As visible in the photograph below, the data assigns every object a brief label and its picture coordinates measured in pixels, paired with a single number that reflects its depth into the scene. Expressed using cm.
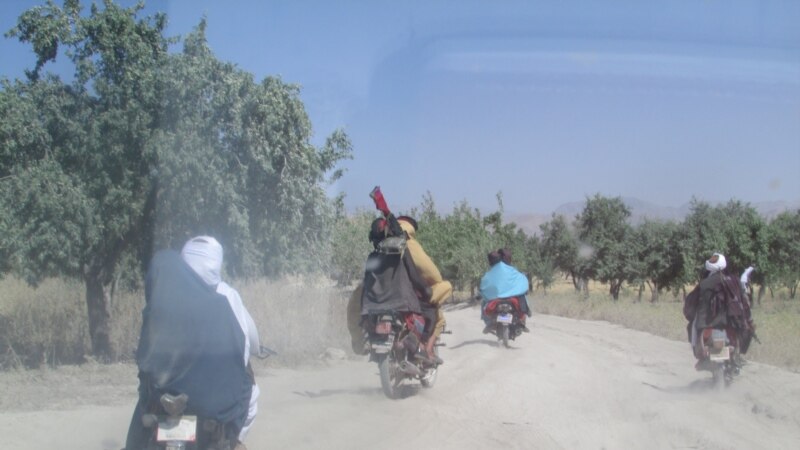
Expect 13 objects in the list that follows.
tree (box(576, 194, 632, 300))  5266
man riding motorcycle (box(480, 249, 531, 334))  1530
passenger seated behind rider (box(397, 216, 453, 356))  992
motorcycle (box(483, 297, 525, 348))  1496
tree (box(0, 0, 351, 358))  1035
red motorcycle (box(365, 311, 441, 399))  934
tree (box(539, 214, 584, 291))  5872
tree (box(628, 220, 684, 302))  5153
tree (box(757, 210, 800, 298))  4622
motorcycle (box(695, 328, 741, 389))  1068
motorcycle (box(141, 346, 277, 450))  475
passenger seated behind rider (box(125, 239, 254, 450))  488
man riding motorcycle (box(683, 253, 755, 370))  1084
